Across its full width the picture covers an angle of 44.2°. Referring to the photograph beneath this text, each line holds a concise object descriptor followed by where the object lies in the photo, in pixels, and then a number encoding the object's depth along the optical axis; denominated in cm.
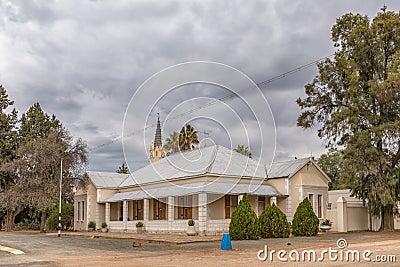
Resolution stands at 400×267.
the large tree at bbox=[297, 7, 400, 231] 3341
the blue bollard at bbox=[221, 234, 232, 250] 2089
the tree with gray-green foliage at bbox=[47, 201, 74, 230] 5038
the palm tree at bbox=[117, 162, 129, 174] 8732
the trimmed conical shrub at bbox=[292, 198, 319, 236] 3164
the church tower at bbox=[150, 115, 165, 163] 5094
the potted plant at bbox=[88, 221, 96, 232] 4462
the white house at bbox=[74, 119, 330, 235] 3331
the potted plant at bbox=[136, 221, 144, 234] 3716
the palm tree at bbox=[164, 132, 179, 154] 5856
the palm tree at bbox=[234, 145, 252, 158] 6550
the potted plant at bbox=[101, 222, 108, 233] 4258
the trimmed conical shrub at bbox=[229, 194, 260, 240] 2762
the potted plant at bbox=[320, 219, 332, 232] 3609
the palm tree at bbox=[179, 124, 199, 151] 5588
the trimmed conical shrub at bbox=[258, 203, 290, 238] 2978
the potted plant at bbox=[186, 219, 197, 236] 3142
